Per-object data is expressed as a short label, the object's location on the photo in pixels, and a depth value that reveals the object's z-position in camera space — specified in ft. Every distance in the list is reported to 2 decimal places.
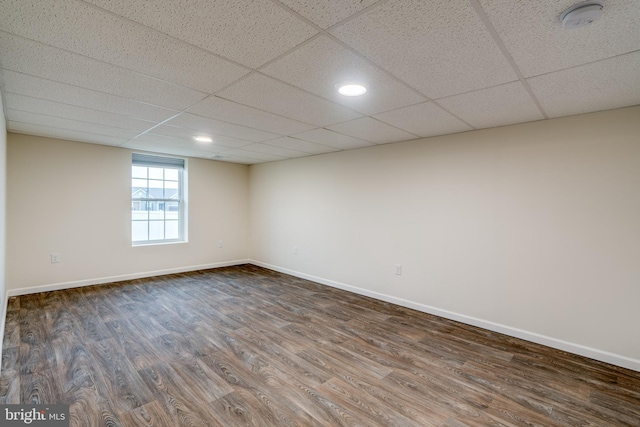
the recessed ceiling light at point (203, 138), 12.85
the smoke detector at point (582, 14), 4.11
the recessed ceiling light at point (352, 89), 7.09
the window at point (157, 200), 16.76
